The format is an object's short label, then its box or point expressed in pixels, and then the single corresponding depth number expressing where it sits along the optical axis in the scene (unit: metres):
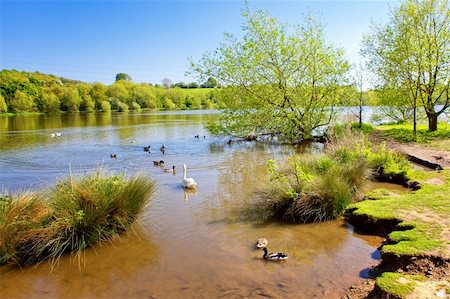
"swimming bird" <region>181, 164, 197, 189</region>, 12.59
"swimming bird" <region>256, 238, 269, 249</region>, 7.37
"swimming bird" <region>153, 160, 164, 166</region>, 17.57
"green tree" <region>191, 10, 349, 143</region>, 20.97
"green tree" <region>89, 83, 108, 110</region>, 104.44
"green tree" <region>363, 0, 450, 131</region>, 20.83
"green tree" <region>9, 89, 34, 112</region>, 88.94
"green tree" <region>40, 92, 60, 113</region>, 92.88
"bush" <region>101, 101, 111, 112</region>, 97.63
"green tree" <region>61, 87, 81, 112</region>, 96.19
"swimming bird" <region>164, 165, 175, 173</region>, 15.95
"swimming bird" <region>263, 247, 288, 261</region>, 6.84
